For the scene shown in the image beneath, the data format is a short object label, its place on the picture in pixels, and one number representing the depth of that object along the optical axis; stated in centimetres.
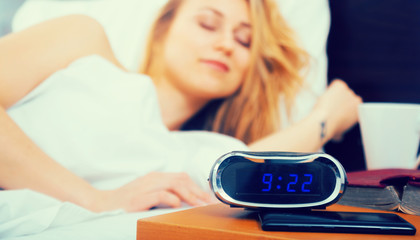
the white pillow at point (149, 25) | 118
